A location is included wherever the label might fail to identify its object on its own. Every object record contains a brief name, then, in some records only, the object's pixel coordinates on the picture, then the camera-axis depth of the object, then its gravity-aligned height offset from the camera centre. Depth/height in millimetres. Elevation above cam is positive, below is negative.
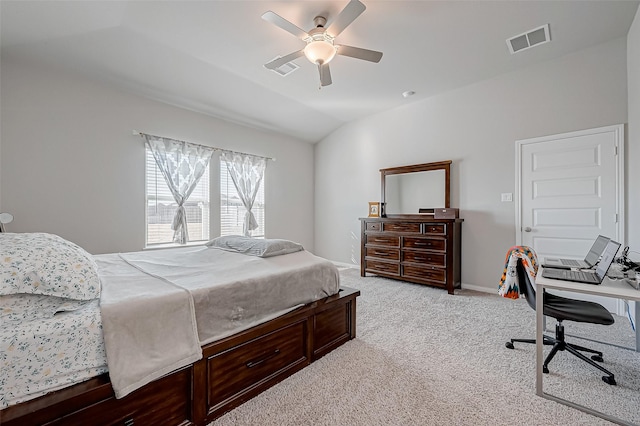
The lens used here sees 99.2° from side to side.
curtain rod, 3602 +1067
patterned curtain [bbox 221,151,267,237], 4648 +673
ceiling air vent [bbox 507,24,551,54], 2811 +1899
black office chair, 1735 -643
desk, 1427 -414
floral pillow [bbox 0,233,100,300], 1046 -234
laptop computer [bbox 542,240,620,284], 1616 -375
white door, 3008 +288
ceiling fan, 2146 +1529
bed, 1038 -624
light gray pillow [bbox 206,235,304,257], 2297 -291
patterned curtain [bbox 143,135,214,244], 3795 +672
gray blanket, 1183 -476
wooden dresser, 3783 -525
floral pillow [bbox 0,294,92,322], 1019 -370
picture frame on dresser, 4805 +101
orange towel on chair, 2012 -409
